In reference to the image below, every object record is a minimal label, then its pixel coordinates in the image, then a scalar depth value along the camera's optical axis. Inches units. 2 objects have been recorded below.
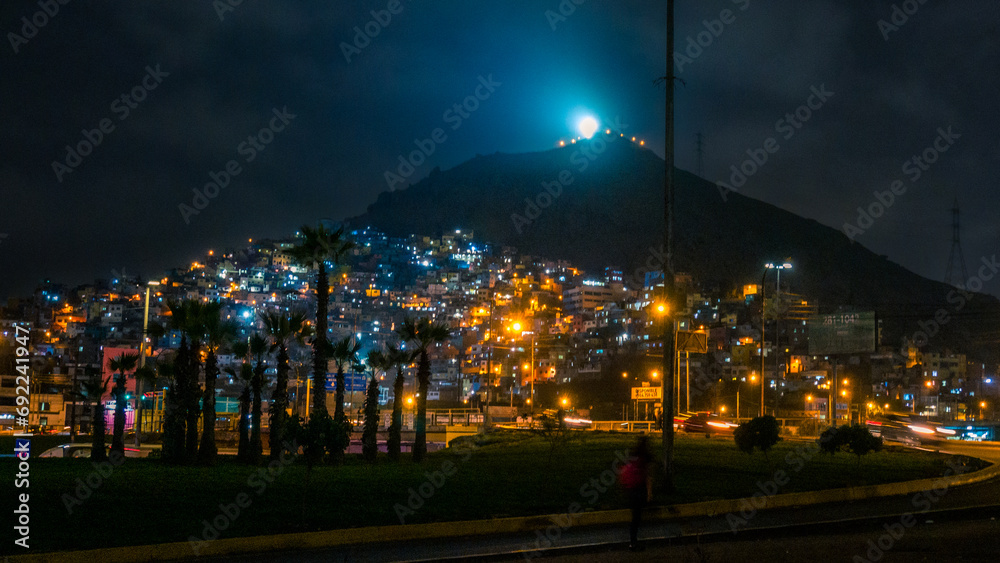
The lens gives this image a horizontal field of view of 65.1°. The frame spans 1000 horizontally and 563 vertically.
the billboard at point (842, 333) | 1683.1
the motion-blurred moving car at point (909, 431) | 1642.7
